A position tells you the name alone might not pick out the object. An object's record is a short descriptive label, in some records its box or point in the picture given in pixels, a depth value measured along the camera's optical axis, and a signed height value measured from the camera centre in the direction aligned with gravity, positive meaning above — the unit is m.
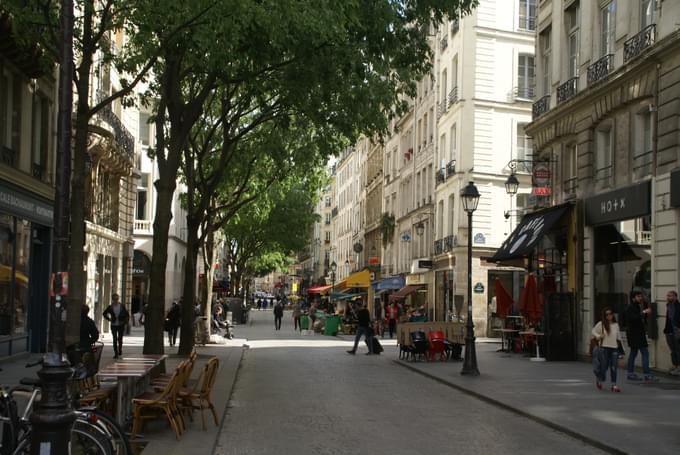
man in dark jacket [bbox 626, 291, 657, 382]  18.48 -0.79
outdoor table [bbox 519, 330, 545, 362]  25.52 -1.64
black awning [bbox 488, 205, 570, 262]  27.02 +1.98
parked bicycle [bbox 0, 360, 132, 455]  7.76 -1.28
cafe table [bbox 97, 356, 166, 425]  10.49 -1.10
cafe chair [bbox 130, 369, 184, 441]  10.71 -1.45
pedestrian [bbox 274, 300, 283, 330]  49.40 -1.26
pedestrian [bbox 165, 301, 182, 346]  31.16 -1.20
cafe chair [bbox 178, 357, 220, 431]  11.90 -1.41
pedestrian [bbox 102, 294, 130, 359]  24.00 -0.85
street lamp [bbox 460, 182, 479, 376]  20.52 -0.55
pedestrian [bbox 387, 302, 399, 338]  42.16 -1.13
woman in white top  16.83 -0.81
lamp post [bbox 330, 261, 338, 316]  63.91 +0.92
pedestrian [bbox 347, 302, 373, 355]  28.44 -1.16
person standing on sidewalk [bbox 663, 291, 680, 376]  18.75 -0.63
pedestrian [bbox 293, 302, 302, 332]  50.75 -1.32
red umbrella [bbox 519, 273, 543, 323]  26.11 -0.24
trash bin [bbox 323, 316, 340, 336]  44.62 -1.73
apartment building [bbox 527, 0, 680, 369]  20.58 +4.04
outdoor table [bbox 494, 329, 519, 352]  28.47 -1.41
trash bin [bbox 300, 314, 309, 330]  47.58 -1.65
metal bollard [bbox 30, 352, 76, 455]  6.20 -0.90
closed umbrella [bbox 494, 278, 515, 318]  27.83 -0.20
